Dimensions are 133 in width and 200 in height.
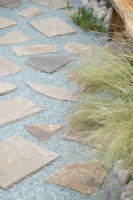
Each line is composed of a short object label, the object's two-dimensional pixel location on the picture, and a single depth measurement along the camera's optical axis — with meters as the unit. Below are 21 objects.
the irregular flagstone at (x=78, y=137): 3.11
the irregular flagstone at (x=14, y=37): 4.72
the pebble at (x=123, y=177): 2.49
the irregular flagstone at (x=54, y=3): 5.80
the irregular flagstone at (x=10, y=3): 5.68
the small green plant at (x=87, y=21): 5.07
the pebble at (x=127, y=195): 2.34
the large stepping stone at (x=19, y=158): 2.72
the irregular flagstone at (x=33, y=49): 4.49
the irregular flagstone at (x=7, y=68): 4.06
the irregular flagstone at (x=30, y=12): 5.44
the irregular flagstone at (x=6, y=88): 3.71
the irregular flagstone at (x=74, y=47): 4.66
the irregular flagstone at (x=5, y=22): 5.08
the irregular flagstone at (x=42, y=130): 3.19
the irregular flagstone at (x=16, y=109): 3.35
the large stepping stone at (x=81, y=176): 2.68
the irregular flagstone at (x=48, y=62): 4.21
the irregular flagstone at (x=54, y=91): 3.73
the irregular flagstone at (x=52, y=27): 5.02
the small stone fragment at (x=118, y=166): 2.58
